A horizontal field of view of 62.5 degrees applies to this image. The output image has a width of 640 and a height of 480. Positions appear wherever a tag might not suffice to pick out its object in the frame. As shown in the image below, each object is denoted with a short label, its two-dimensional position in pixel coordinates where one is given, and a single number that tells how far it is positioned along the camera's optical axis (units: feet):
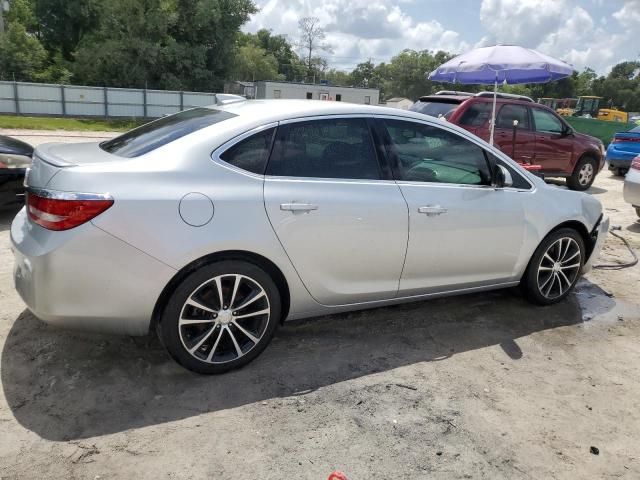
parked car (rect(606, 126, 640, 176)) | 40.52
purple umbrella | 25.27
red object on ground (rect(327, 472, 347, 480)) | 7.73
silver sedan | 9.25
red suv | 29.86
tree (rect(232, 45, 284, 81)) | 215.10
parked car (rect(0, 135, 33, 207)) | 20.25
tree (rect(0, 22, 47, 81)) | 114.73
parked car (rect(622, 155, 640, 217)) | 25.55
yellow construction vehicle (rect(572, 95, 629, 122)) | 123.81
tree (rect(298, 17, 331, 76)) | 293.43
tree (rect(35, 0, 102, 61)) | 142.82
